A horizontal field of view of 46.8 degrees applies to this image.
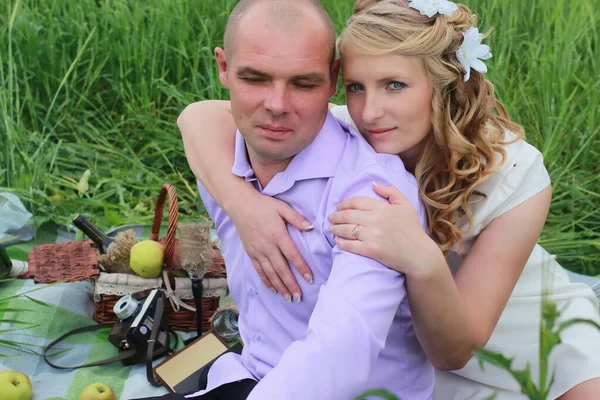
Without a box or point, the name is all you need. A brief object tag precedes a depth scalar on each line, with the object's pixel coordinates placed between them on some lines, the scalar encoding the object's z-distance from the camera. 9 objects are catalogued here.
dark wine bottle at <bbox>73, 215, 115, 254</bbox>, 2.92
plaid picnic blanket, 2.72
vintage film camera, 2.80
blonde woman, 1.85
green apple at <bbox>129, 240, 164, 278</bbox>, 2.86
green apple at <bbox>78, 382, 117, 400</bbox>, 2.41
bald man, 1.47
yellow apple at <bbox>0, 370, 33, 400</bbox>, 2.47
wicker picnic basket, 2.89
